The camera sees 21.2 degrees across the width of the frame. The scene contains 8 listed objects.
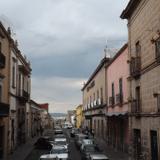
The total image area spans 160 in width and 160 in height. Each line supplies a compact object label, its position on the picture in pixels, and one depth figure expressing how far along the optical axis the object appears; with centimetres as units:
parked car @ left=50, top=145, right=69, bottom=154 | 2754
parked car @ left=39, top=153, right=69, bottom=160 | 2203
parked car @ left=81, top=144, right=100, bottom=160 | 2728
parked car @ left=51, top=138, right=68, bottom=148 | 3345
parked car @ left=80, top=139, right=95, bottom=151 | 3252
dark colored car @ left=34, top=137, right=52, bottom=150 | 3853
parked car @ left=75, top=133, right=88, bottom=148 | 3980
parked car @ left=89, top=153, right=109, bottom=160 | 2198
